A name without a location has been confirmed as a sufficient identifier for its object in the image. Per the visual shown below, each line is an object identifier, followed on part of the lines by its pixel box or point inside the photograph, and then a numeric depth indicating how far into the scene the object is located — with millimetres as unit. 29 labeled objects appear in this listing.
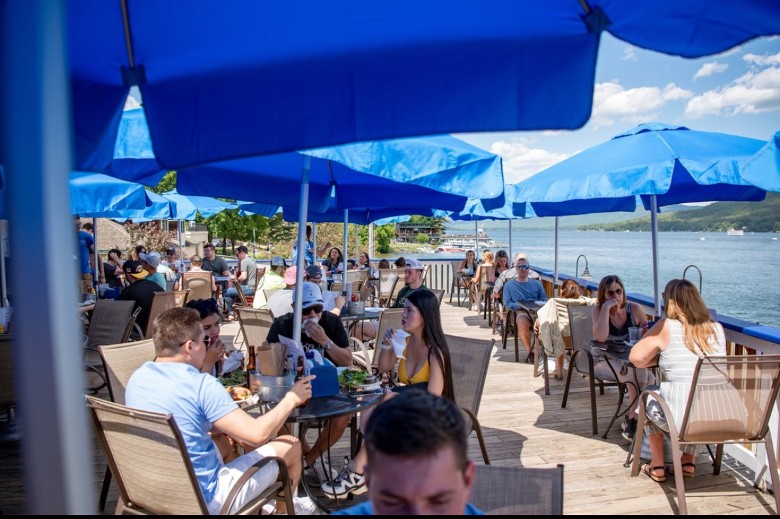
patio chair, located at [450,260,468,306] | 13166
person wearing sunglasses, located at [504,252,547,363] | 7625
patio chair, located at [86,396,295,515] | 2312
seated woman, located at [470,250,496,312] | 11016
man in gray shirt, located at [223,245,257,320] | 10844
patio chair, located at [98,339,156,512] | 3781
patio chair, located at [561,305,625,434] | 5359
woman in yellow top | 3529
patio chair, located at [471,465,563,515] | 1893
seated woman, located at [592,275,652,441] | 4965
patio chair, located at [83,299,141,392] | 5719
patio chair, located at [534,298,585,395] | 6320
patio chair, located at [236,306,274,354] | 5184
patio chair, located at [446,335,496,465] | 3843
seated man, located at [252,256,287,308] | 7227
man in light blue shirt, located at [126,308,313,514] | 2533
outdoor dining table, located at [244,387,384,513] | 3020
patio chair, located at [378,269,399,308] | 10391
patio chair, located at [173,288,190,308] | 7577
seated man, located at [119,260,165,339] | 6555
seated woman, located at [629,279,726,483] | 3676
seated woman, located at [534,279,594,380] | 6352
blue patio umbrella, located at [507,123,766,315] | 4047
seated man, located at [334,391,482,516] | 1310
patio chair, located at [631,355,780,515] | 3305
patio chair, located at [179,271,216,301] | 9164
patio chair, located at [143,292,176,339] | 6460
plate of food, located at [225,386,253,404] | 3322
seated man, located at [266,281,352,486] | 3971
